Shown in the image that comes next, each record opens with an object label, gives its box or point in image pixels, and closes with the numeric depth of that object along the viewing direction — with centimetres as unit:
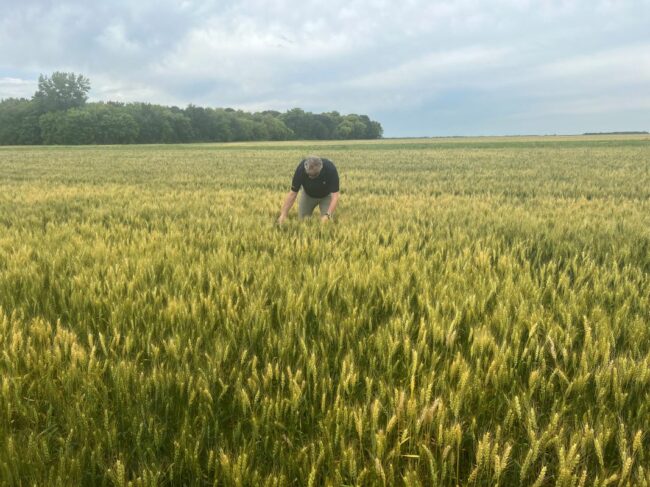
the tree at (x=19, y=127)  8581
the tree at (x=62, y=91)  10100
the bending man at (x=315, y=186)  665
